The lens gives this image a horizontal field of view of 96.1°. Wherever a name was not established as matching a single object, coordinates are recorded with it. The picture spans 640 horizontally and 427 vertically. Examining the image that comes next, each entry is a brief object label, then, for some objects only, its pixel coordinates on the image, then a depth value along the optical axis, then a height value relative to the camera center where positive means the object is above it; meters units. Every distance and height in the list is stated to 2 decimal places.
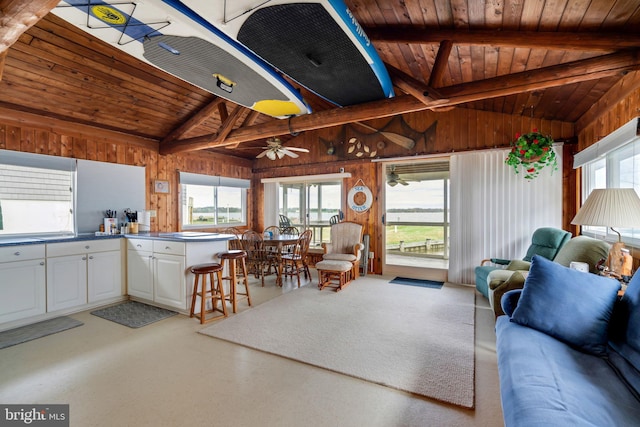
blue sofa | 1.17 -0.78
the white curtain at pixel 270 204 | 6.78 +0.18
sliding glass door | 6.85 +0.01
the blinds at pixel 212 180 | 5.55 +0.67
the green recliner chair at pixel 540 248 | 3.50 -0.46
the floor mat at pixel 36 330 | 2.80 -1.25
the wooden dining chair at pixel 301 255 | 5.12 -0.80
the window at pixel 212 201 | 5.68 +0.24
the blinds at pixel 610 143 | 2.36 +0.67
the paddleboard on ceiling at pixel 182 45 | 1.77 +1.26
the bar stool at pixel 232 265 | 3.53 -0.66
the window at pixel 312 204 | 6.38 +0.17
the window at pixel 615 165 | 2.54 +0.49
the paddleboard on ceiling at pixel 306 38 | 1.76 +1.26
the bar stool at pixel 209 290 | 3.22 -0.94
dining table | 4.83 -0.53
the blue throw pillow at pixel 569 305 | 1.68 -0.59
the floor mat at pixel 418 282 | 4.73 -1.21
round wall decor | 5.61 +0.28
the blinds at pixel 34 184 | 3.49 +0.36
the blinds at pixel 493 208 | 4.18 +0.06
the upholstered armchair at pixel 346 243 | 5.11 -0.59
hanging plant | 3.49 +0.75
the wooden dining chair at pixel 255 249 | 4.91 -0.64
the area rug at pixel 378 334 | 2.19 -1.23
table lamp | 2.03 +0.00
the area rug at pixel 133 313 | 3.28 -1.24
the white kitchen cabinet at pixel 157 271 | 3.46 -0.76
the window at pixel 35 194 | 3.49 +0.23
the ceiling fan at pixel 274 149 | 4.71 +1.03
